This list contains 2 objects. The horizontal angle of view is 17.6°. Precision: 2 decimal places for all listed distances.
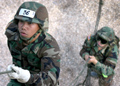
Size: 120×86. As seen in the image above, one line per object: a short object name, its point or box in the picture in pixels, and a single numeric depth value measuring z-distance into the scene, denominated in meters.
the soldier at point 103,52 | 3.91
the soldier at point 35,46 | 3.05
